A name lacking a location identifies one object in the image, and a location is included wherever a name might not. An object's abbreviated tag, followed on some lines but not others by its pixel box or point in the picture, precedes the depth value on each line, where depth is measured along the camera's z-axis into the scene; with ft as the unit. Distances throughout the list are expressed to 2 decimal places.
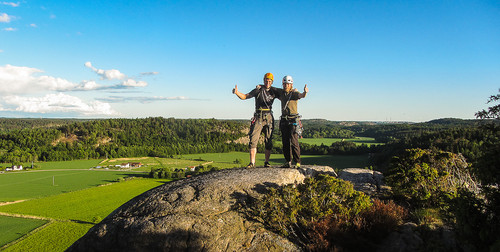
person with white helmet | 34.68
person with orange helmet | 35.40
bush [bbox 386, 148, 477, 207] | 30.38
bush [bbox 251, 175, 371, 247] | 24.71
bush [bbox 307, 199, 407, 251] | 22.94
